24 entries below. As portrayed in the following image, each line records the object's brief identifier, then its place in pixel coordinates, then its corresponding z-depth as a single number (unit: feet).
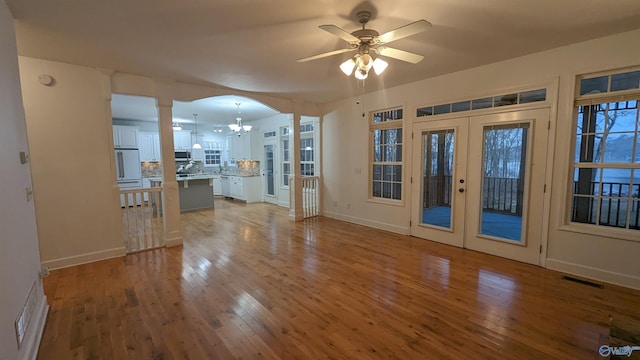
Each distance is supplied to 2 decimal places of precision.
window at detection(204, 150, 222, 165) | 34.17
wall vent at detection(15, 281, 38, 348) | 5.85
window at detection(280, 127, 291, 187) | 25.57
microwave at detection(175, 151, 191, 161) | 31.37
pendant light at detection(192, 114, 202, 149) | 25.95
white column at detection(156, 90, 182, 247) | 13.62
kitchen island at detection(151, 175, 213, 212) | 23.44
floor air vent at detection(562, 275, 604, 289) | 9.52
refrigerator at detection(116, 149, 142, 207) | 25.05
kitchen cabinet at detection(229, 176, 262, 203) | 27.45
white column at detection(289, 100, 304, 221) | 19.22
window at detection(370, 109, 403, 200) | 16.38
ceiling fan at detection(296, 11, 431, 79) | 6.91
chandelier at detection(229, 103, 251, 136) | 23.57
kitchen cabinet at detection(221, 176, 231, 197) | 30.32
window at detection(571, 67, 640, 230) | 9.43
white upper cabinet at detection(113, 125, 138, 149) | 25.12
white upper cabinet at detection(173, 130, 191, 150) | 30.63
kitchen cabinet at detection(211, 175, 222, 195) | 31.94
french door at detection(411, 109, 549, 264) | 11.42
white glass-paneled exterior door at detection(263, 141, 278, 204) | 26.96
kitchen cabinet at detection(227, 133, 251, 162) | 29.19
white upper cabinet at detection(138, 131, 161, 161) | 27.40
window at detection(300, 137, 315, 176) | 23.61
